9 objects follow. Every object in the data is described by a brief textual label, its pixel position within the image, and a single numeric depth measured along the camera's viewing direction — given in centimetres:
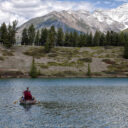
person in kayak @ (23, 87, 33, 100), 5503
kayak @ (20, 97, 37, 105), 5412
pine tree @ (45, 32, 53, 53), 18925
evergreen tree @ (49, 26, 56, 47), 19546
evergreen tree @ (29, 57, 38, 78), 13812
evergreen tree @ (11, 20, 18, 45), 19364
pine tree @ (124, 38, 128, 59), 17482
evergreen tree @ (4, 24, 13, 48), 18725
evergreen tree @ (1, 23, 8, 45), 18780
